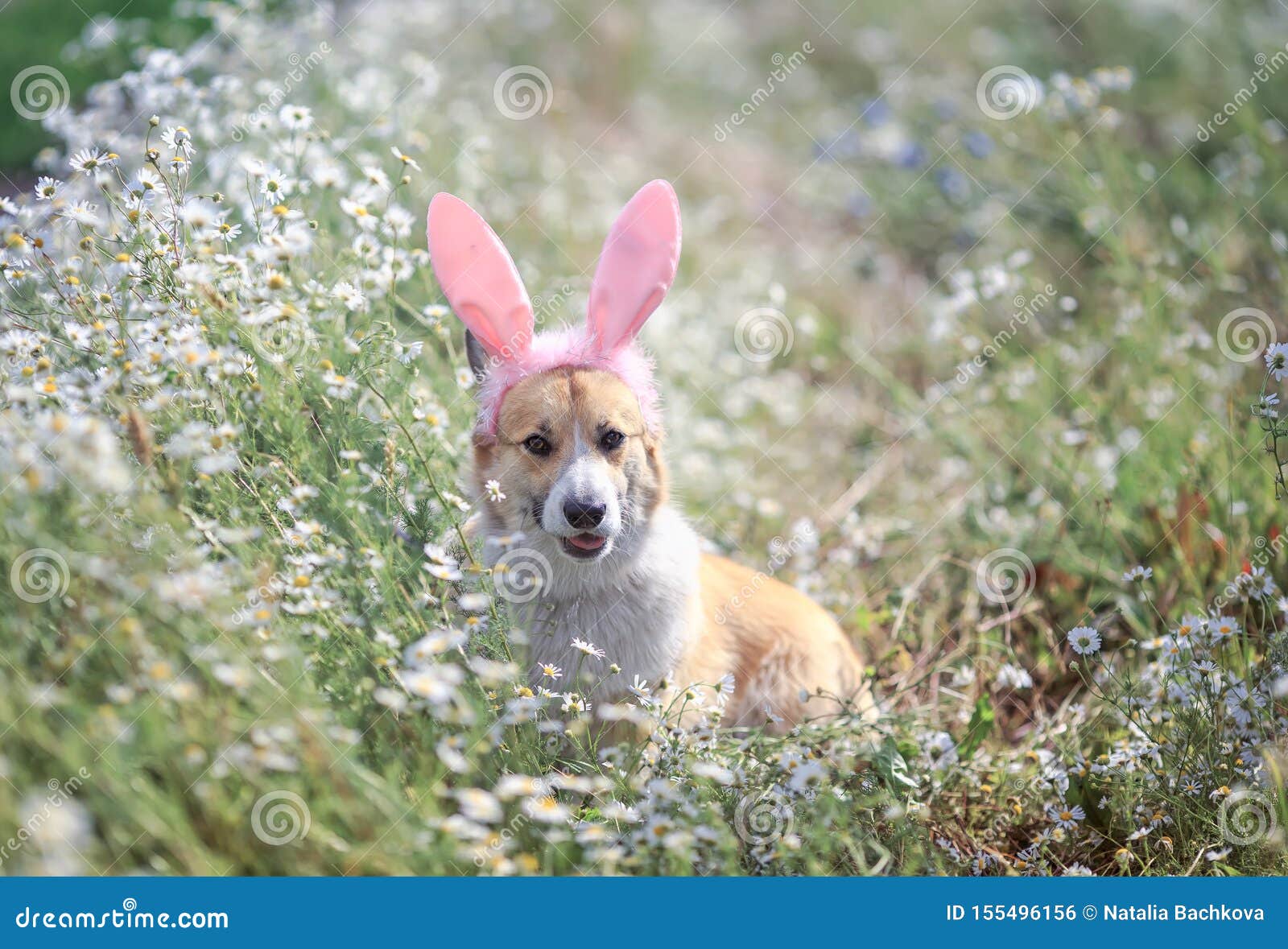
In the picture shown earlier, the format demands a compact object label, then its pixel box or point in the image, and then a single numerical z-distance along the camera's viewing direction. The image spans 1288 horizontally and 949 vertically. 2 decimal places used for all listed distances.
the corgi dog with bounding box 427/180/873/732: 2.82
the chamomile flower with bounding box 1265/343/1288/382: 2.57
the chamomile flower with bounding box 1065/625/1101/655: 2.68
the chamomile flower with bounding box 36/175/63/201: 2.70
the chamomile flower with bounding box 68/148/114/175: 2.58
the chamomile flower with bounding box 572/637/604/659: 2.47
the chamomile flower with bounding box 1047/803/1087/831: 2.77
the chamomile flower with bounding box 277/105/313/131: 3.00
